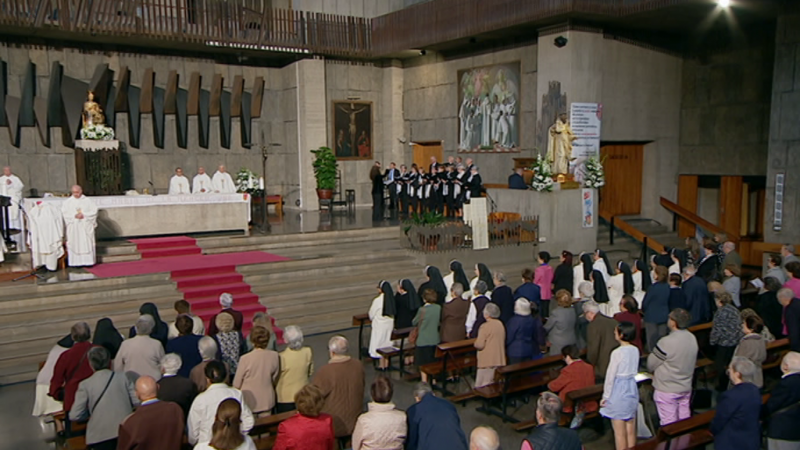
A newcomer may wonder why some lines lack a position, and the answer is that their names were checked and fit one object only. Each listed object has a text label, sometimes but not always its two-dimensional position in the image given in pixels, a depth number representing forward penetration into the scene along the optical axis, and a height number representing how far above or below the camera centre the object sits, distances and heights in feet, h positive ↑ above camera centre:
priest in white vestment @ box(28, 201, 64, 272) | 35.68 -4.25
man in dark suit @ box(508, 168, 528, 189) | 51.55 -2.12
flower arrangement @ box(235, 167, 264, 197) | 57.62 -2.40
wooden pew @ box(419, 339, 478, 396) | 24.32 -8.14
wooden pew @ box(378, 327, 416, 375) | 26.33 -8.08
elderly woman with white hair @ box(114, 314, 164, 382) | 19.26 -6.05
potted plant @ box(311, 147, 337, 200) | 63.05 -1.37
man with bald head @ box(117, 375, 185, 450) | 14.12 -5.99
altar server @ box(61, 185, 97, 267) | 36.68 -3.95
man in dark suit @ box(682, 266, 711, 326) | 27.50 -6.12
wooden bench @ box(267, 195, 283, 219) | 59.78 -4.39
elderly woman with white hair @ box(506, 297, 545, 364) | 23.20 -6.52
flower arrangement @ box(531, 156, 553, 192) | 48.29 -1.69
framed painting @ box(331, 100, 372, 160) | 68.23 +2.83
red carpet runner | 35.45 -6.57
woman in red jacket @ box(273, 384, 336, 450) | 13.83 -5.92
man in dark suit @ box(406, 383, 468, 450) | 14.19 -6.06
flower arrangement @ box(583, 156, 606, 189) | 50.34 -1.56
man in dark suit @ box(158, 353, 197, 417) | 16.69 -6.01
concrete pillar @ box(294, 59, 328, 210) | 64.59 +3.89
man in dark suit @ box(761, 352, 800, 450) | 16.47 -6.64
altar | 43.47 -4.05
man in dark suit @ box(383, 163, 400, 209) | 60.23 -2.48
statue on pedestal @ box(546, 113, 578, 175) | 49.96 +0.67
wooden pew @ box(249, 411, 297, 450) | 17.54 -7.52
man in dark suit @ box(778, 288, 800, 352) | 23.38 -5.93
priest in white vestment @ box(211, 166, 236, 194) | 54.75 -2.25
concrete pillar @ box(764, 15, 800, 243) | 45.78 +2.22
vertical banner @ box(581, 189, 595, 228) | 50.24 -4.17
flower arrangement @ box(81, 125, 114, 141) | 50.26 +1.94
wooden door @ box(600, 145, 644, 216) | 60.44 -2.45
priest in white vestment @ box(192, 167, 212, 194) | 54.39 -2.24
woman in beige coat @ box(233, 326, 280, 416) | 18.49 -6.35
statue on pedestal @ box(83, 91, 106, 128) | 52.29 +3.73
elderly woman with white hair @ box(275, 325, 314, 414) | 19.43 -6.41
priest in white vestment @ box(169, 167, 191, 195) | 53.11 -2.24
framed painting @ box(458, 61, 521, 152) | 58.23 +4.41
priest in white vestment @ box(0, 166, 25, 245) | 46.65 -2.47
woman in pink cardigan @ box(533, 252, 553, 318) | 34.01 -6.61
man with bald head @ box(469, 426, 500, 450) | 11.87 -5.30
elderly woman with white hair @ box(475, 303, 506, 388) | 22.59 -6.61
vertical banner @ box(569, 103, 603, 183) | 52.95 +1.88
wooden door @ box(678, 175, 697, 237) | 60.75 -4.11
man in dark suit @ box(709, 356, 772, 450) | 15.53 -6.37
